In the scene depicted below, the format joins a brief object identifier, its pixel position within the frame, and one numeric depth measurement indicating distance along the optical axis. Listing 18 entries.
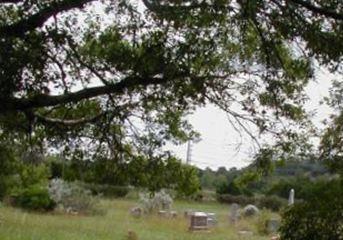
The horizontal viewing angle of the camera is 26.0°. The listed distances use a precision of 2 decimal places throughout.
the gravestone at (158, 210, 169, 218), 27.34
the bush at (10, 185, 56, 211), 26.53
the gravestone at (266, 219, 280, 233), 22.60
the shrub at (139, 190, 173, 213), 28.64
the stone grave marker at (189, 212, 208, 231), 22.31
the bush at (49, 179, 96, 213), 26.58
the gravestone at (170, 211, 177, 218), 27.16
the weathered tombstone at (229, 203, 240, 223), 27.95
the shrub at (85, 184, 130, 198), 33.91
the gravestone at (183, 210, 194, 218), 27.57
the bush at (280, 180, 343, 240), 7.57
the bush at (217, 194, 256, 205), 41.53
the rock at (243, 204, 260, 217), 30.78
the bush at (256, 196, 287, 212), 37.59
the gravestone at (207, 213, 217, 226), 23.87
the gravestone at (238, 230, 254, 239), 21.60
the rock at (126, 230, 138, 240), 17.43
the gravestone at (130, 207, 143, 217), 26.96
